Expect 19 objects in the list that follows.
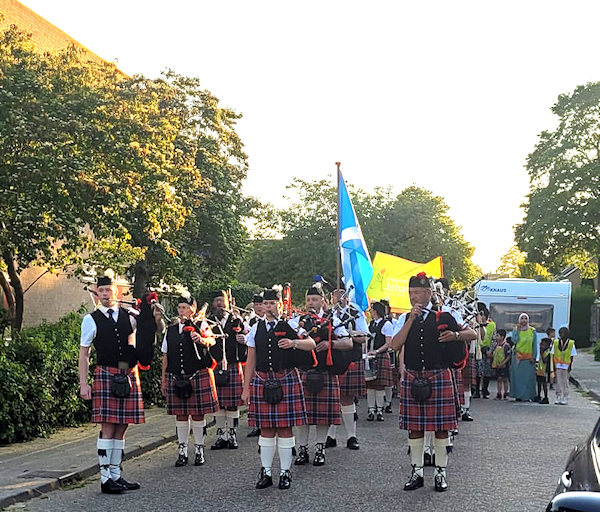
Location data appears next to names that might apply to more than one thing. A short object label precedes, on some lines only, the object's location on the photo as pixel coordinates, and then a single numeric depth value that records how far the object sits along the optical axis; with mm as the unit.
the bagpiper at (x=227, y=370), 10289
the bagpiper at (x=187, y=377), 9102
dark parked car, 3268
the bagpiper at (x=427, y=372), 7477
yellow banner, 19656
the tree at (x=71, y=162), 13055
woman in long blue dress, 17203
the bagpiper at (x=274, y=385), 7734
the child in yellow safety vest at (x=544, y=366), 17328
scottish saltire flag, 12805
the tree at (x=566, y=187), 44281
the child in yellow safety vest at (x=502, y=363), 17906
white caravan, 22156
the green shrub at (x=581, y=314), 43094
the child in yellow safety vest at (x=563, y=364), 17250
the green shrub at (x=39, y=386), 9875
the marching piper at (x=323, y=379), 9211
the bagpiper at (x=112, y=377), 7684
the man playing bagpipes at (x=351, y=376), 10102
